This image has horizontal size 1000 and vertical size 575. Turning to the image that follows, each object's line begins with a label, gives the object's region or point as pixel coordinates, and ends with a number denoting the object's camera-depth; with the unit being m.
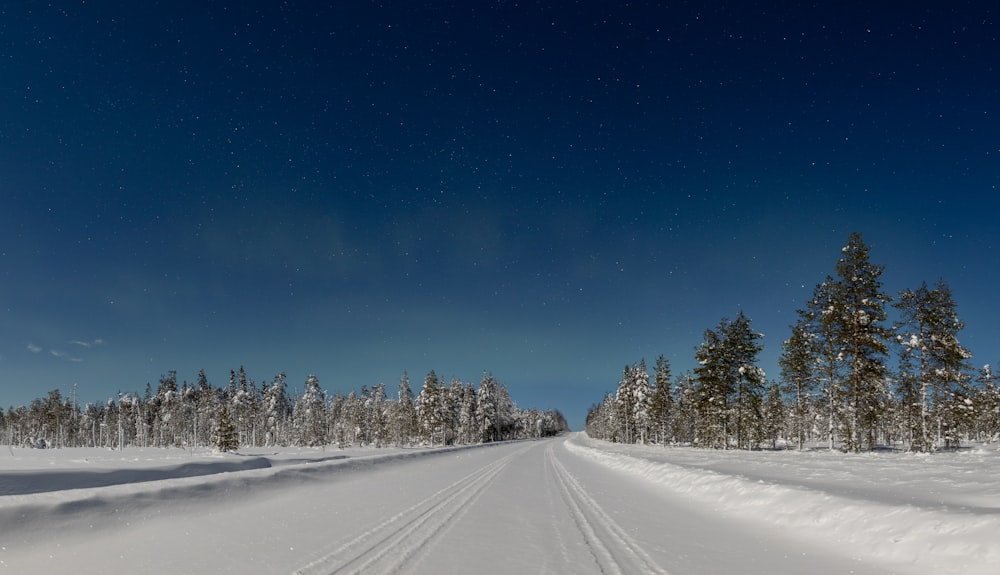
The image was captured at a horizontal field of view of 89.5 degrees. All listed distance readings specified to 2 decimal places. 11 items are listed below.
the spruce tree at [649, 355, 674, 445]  69.06
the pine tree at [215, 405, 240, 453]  47.19
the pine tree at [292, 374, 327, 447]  101.25
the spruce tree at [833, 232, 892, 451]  27.48
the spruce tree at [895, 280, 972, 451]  29.12
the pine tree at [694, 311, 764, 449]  40.31
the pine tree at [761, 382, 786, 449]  68.31
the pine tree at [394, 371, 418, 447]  90.81
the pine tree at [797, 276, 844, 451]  28.95
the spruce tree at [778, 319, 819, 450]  35.06
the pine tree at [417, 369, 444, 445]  79.56
